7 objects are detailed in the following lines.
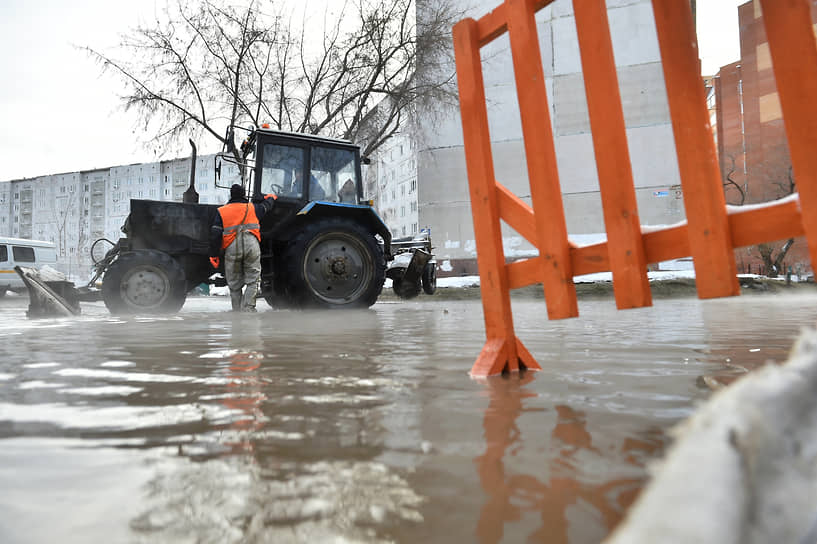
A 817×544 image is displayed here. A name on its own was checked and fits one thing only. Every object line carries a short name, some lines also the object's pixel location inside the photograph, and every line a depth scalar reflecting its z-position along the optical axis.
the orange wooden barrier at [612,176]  1.28
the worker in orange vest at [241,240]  6.12
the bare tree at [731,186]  23.01
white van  16.20
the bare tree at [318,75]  12.66
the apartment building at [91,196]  64.56
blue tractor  6.37
